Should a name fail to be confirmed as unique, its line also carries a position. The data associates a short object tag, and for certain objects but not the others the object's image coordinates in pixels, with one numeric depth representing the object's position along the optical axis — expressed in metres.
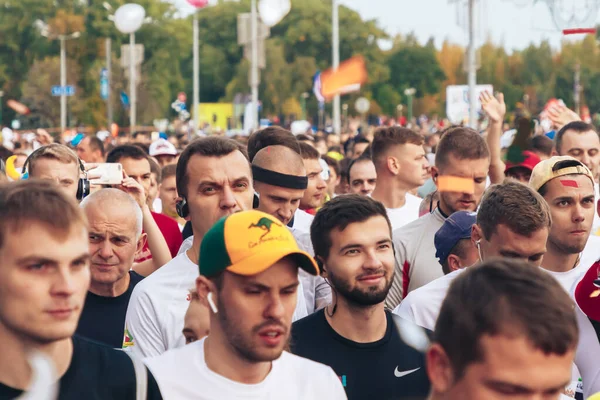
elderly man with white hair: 5.85
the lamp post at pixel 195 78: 44.44
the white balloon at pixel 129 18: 30.65
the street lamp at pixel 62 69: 61.92
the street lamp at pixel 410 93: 87.68
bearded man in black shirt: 4.87
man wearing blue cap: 6.31
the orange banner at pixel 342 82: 17.49
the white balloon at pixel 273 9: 21.11
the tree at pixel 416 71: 95.56
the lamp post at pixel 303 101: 79.62
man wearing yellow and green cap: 3.92
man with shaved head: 6.70
